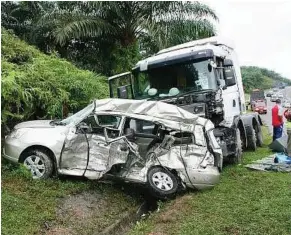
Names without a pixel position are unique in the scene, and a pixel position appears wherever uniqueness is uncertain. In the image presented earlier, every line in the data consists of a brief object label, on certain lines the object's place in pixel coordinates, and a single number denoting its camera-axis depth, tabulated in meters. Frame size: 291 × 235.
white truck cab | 6.05
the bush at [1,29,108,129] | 5.30
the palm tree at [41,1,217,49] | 9.66
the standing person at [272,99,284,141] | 8.71
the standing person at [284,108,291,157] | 11.75
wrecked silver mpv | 4.89
